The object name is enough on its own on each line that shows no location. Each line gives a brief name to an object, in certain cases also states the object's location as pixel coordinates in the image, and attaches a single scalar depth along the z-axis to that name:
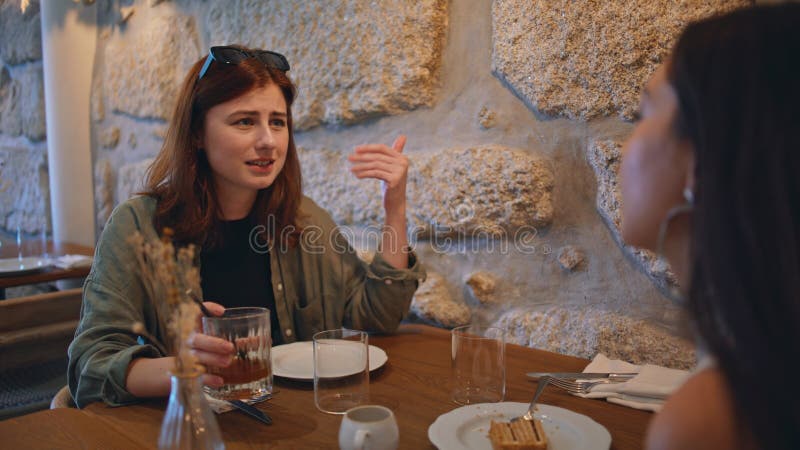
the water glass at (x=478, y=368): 0.94
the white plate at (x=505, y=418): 0.77
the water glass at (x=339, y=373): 0.91
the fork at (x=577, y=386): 0.97
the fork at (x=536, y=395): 0.85
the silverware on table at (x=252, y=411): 0.86
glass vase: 0.67
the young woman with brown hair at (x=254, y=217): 1.34
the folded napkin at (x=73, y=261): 2.10
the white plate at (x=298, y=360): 1.04
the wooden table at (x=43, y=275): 1.93
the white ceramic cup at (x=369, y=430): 0.70
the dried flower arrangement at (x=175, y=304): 0.63
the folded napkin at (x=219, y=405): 0.90
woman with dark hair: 0.42
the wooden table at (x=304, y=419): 0.80
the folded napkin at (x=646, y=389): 0.91
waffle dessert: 0.74
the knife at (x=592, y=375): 0.99
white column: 2.81
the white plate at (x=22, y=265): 1.95
